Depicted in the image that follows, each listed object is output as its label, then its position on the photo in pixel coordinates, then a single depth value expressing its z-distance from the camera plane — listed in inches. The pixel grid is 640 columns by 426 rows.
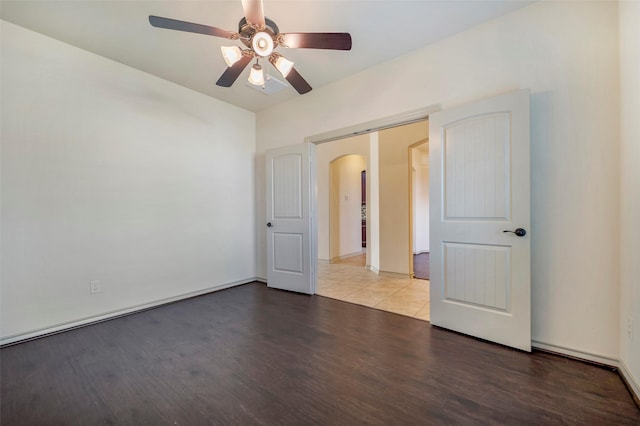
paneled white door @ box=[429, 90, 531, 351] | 81.3
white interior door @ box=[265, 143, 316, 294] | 142.1
